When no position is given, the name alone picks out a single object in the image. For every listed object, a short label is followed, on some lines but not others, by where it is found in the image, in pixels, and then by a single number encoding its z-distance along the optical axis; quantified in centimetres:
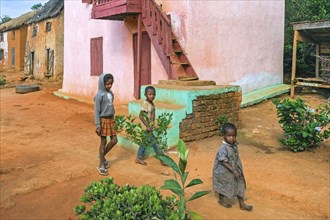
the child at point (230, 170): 374
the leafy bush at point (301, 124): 566
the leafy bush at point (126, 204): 229
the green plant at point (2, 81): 2020
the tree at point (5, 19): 4416
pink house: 854
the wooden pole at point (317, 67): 1088
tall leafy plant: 230
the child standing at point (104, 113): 498
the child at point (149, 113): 525
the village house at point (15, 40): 2684
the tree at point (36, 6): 4124
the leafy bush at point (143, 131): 515
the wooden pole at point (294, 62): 1039
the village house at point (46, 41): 1948
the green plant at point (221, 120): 673
